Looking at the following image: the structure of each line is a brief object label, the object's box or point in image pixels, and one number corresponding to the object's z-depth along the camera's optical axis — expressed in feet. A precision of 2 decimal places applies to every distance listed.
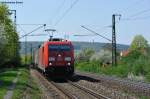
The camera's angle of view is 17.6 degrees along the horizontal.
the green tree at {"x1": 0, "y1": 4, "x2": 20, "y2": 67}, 235.81
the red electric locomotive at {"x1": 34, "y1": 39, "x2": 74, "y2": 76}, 136.56
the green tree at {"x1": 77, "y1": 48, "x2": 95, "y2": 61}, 447.06
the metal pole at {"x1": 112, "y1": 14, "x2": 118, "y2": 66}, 202.26
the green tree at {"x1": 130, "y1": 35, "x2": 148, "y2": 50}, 590.22
